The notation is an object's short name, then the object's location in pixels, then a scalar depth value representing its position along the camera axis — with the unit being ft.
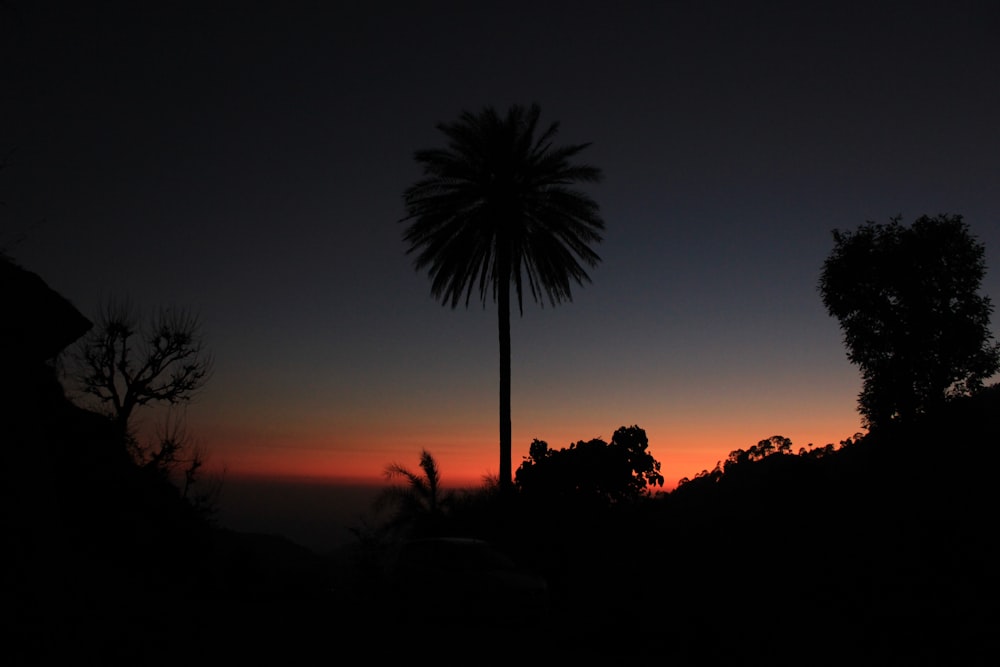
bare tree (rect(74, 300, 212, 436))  94.89
